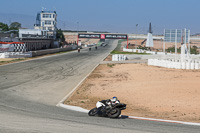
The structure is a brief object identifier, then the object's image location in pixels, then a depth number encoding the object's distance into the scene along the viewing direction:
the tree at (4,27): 156.75
